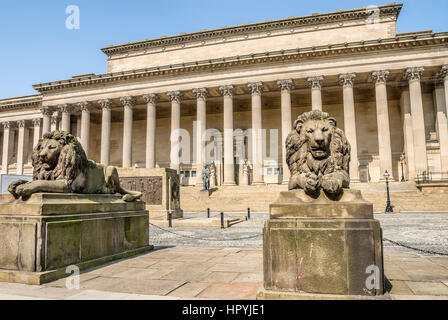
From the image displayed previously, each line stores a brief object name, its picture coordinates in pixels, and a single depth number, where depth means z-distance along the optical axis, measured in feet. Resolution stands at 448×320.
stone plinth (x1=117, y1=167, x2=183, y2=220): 61.31
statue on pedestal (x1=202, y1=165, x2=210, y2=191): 110.93
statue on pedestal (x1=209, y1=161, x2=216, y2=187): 134.48
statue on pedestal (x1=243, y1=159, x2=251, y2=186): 135.22
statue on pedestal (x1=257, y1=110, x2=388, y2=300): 13.09
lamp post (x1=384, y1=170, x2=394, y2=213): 77.35
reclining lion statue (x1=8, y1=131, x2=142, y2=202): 18.69
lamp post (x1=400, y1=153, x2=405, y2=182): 123.75
